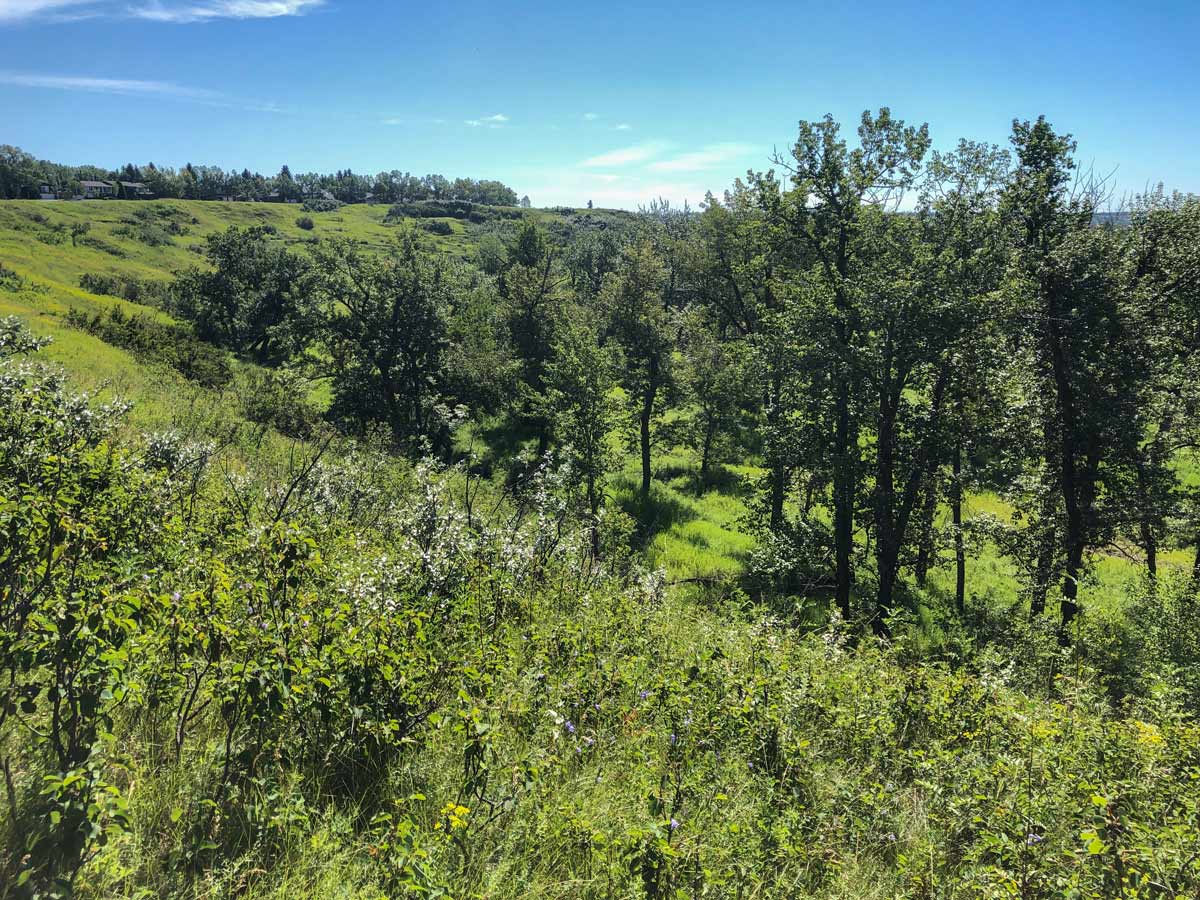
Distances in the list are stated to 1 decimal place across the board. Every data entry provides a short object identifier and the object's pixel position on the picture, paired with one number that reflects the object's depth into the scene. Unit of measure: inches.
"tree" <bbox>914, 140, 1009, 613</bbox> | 515.5
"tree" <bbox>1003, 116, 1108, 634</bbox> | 480.4
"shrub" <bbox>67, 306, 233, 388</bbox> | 1133.7
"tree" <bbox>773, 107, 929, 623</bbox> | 553.3
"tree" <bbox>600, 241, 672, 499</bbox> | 995.3
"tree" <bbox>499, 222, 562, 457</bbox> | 1245.1
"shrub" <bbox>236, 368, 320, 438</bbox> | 913.5
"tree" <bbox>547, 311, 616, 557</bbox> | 887.1
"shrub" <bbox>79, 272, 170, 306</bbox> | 1939.0
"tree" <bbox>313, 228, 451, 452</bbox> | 1104.2
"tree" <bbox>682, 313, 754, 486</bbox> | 1105.4
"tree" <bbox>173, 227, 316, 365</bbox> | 1807.3
